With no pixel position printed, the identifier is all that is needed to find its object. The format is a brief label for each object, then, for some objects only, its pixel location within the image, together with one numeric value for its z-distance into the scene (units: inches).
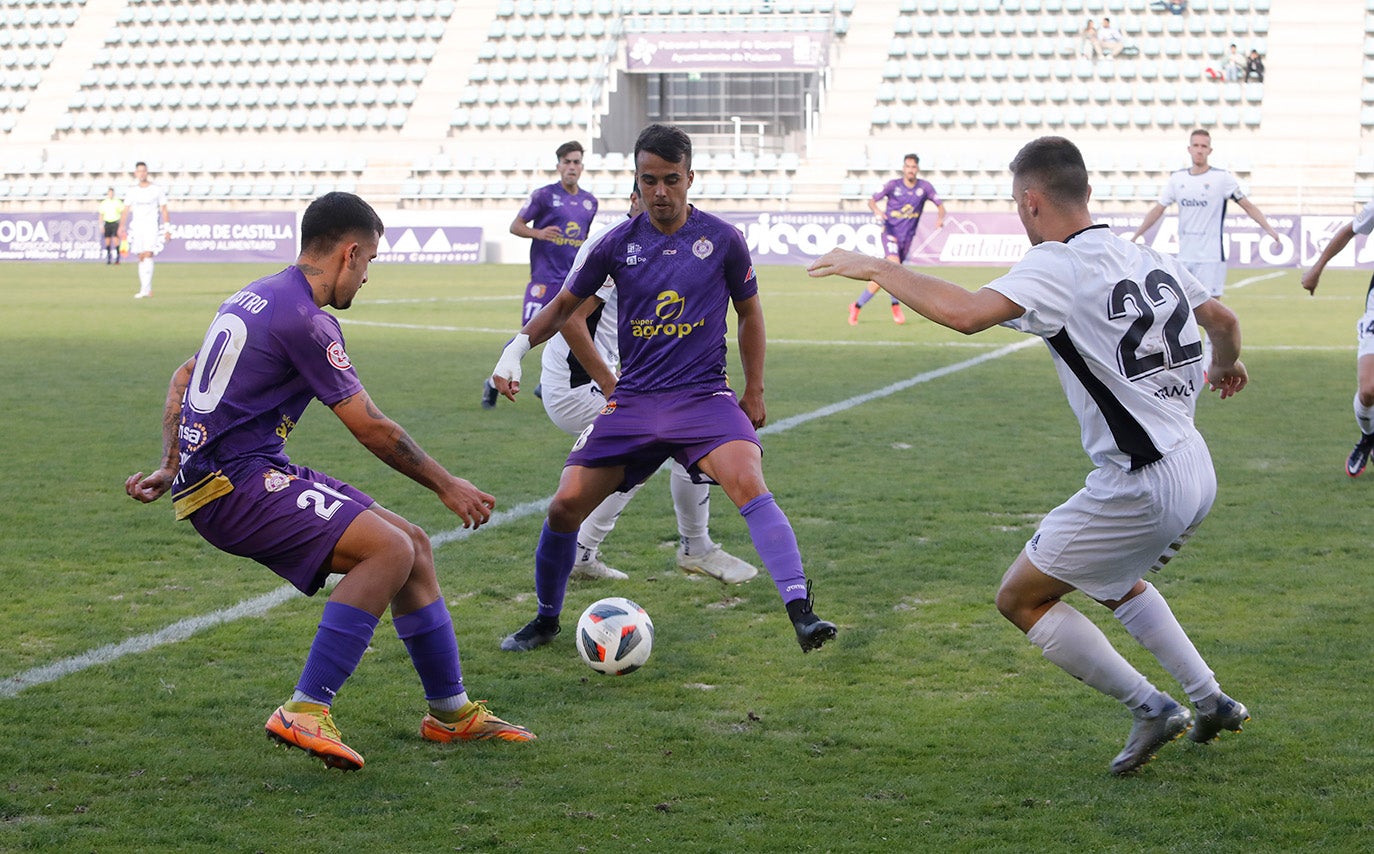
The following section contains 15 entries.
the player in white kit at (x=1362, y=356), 325.7
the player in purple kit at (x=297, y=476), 163.5
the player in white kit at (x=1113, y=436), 157.8
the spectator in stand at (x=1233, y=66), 1454.2
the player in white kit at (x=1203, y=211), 577.3
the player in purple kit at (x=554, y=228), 506.0
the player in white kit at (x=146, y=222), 916.0
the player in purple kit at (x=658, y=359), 210.2
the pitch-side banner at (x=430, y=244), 1355.8
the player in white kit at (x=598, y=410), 238.5
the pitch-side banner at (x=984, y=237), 1161.4
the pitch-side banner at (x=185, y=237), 1344.7
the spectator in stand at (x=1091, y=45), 1510.8
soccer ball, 203.6
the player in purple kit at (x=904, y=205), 839.7
